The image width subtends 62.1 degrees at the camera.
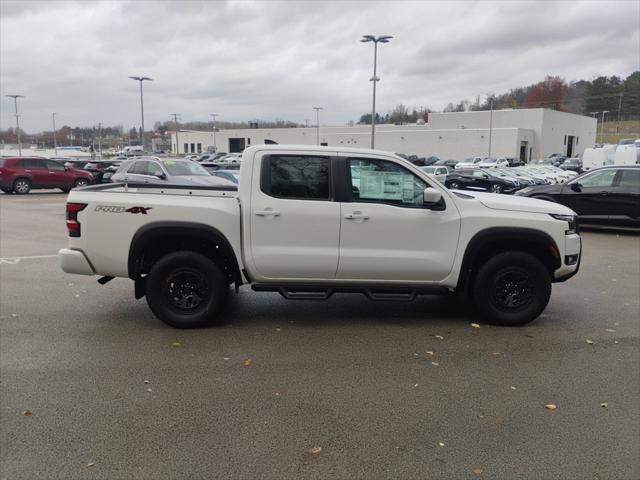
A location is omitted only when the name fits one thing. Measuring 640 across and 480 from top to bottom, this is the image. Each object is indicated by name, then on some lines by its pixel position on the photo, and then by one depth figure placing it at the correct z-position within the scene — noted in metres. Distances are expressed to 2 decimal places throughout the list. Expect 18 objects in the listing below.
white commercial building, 70.88
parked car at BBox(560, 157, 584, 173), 47.81
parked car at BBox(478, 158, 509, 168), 50.30
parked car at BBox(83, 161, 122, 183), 28.16
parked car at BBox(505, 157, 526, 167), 57.56
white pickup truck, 5.42
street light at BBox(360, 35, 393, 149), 33.19
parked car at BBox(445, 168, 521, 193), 26.25
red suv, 24.64
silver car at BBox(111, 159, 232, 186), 17.39
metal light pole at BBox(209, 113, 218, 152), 98.88
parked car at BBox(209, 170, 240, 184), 20.21
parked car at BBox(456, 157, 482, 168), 56.27
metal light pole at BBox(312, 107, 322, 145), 82.96
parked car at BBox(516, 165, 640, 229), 13.02
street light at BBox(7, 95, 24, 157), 63.21
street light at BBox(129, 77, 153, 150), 47.34
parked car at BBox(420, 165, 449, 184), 30.66
